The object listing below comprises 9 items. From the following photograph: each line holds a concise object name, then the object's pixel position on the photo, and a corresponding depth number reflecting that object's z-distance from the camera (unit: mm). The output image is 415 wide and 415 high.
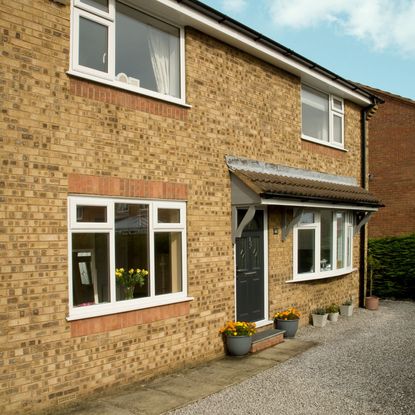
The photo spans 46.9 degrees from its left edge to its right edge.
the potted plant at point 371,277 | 12617
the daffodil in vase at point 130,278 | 6396
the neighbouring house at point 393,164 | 17156
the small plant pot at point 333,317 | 10781
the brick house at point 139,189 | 5316
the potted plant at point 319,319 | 10258
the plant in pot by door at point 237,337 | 7645
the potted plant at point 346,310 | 11508
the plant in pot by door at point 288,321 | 9031
